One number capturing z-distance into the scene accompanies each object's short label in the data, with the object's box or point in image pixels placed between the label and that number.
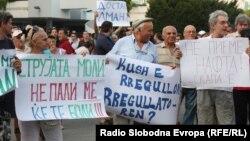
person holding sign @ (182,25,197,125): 9.07
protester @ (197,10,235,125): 7.45
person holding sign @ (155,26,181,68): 8.20
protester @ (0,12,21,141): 6.54
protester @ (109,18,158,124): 7.03
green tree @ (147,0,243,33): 52.03
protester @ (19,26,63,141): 6.89
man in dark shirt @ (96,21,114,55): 10.83
